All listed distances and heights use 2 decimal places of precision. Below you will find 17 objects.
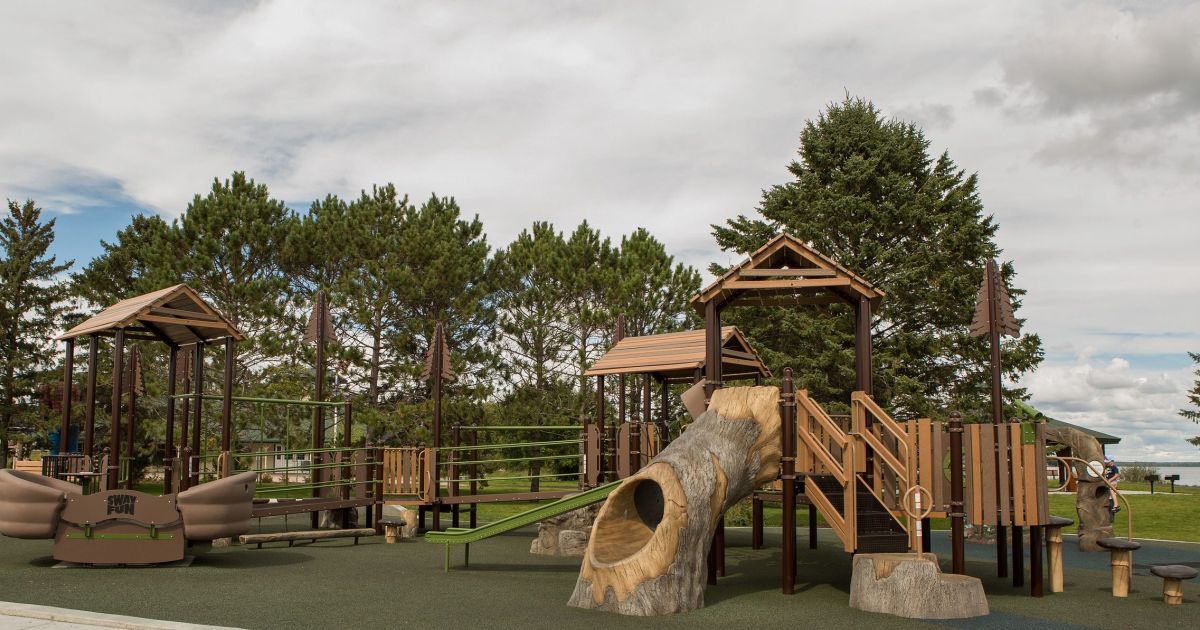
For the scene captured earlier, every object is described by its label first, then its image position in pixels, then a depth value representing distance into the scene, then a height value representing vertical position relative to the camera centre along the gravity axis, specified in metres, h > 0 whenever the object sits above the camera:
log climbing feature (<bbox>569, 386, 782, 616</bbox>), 9.48 -1.03
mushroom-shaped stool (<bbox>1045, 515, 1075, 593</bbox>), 11.32 -1.65
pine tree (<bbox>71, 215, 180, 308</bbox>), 37.19 +6.02
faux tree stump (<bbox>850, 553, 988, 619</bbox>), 9.40 -1.79
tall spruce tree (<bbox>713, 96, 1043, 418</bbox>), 28.25 +4.96
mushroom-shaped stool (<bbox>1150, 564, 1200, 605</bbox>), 10.33 -1.81
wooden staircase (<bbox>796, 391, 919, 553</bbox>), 10.60 -0.70
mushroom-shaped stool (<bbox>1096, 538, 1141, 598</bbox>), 11.07 -1.83
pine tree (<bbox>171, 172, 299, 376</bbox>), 31.78 +5.36
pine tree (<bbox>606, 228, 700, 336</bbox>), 34.81 +4.59
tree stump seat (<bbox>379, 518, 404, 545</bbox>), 17.83 -2.23
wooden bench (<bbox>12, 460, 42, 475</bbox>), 15.53 -0.88
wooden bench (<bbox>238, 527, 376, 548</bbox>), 16.09 -2.21
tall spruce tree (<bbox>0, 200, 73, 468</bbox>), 35.94 +4.32
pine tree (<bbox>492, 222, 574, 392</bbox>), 36.31 +4.31
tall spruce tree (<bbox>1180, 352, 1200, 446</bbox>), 34.50 +0.17
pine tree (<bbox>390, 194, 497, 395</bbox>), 32.75 +4.42
